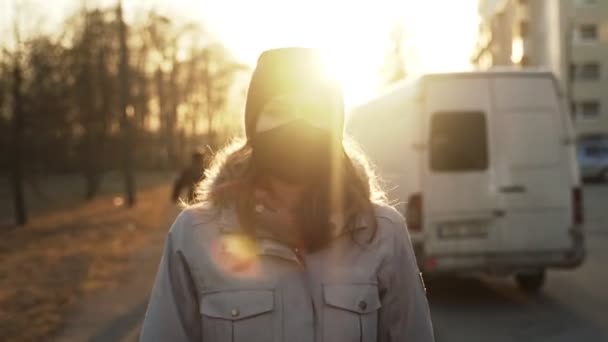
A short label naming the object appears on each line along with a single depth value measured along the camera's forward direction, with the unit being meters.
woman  2.28
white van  9.92
